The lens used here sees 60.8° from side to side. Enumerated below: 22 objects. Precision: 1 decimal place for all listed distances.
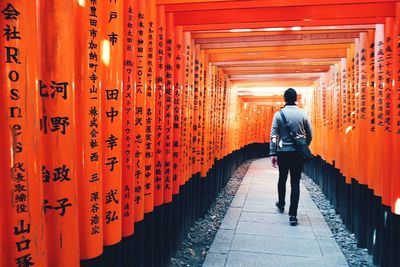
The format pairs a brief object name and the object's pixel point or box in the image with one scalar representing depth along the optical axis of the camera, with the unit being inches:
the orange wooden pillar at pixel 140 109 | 125.3
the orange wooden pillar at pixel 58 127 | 74.1
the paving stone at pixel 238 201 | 312.8
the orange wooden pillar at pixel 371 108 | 176.2
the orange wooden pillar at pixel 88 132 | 87.1
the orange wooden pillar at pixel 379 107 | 165.2
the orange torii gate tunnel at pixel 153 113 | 65.3
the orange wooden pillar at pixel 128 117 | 114.5
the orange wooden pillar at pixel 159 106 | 152.9
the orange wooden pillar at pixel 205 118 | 264.7
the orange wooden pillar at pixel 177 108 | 181.5
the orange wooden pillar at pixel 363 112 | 194.2
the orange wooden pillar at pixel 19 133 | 61.6
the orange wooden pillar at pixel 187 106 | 204.4
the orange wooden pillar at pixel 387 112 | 157.4
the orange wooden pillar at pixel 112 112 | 97.8
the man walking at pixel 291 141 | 230.2
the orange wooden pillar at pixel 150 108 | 136.9
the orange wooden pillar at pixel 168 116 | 167.2
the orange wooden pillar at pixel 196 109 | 236.2
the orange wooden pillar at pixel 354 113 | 213.1
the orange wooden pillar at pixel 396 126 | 145.9
